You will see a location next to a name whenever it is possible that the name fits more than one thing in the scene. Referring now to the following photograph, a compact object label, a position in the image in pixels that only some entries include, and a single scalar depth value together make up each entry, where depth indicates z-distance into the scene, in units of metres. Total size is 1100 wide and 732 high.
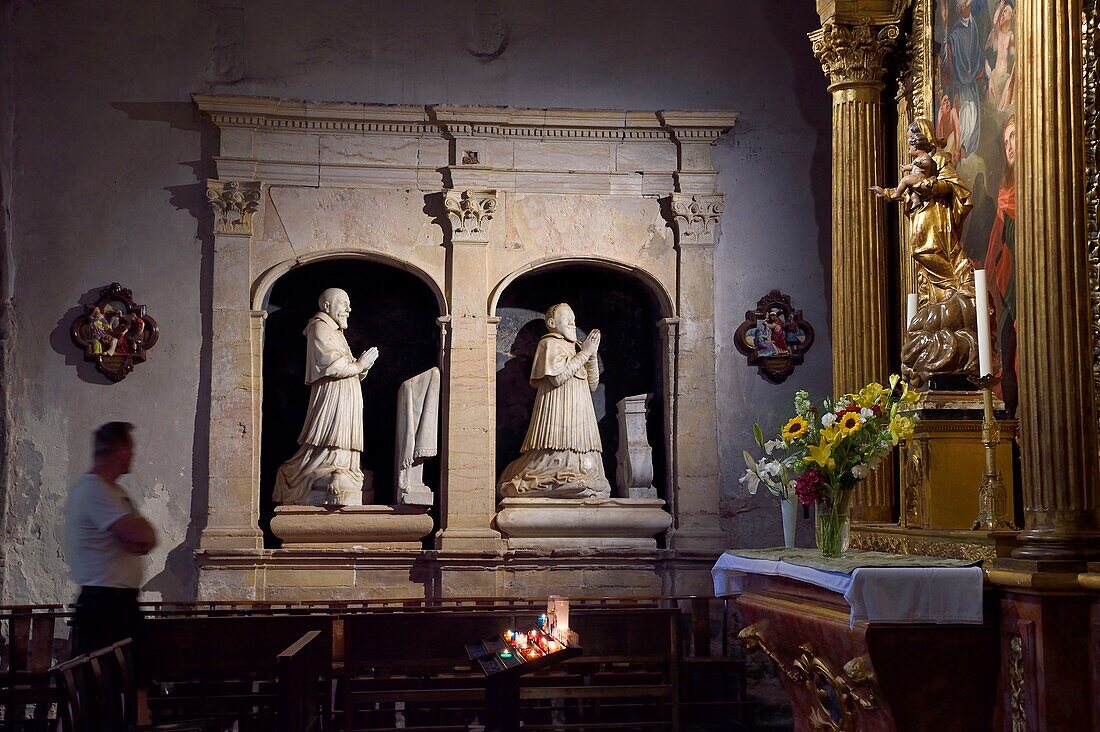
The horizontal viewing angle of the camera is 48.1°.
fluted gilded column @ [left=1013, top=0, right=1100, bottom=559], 4.46
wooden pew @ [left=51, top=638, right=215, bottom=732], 4.18
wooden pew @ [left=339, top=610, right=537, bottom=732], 6.66
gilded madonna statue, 5.54
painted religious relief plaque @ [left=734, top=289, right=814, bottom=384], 9.96
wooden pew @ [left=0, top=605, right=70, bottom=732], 6.47
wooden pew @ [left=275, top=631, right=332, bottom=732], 4.07
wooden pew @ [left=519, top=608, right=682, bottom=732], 6.89
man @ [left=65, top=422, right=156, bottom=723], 5.32
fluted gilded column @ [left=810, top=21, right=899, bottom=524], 6.67
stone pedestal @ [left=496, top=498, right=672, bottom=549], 9.58
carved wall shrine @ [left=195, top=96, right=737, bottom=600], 9.46
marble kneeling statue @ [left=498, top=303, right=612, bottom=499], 9.64
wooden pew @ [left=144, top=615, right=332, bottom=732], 6.64
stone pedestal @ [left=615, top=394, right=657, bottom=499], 9.86
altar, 4.21
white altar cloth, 4.20
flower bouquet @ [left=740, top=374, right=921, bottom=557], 4.97
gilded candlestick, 4.83
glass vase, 5.09
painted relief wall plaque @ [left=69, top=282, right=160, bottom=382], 9.40
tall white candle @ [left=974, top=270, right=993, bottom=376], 4.88
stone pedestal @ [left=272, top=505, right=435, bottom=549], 9.38
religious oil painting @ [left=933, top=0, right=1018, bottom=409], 5.69
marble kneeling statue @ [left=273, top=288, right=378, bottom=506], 9.48
